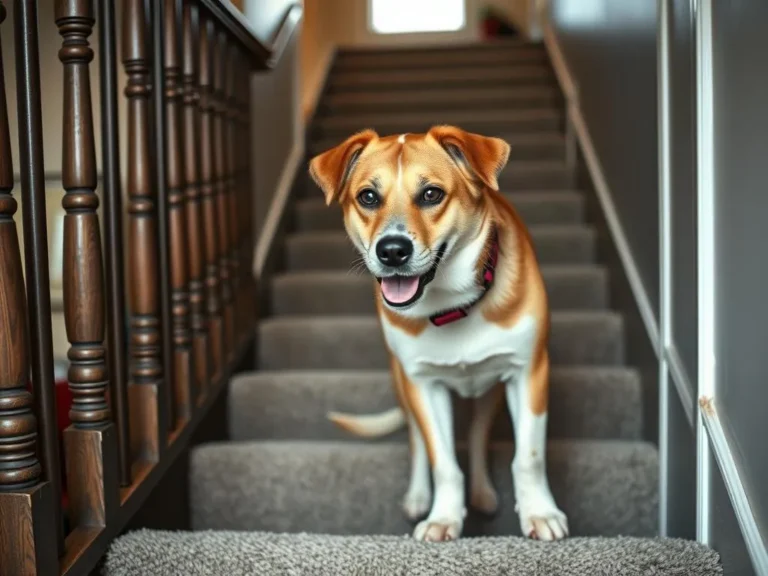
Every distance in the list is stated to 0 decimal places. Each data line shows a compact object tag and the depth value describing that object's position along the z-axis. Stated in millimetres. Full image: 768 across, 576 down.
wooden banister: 1058
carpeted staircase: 1288
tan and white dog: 1362
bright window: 6496
